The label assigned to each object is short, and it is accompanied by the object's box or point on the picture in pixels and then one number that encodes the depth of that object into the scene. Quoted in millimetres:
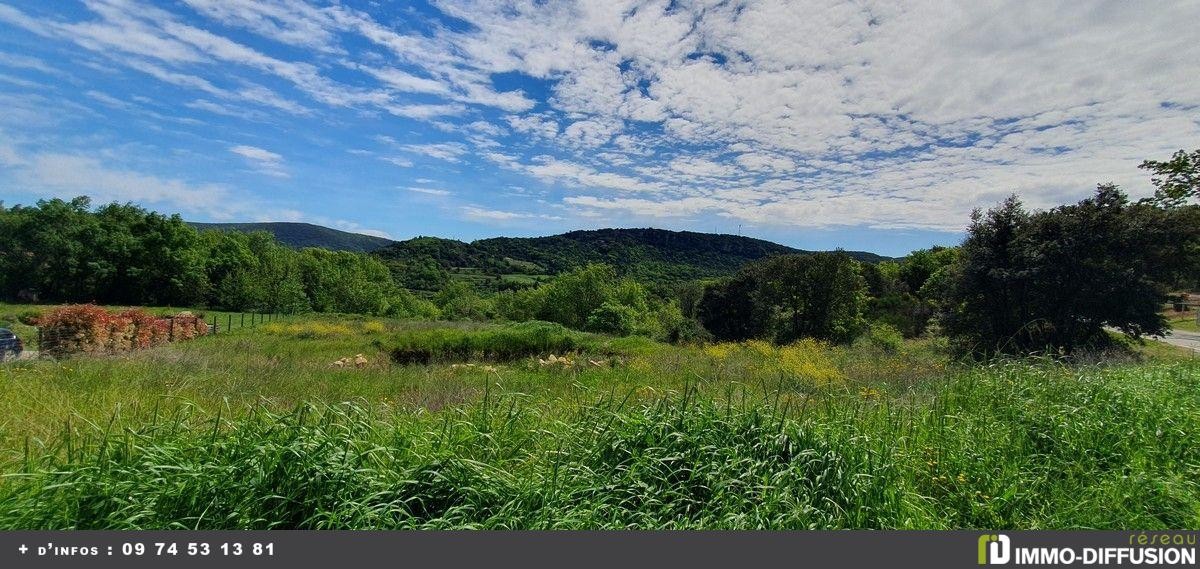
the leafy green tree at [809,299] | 28688
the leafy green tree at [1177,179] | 12188
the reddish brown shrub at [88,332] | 10750
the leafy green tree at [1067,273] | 12930
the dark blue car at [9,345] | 10582
